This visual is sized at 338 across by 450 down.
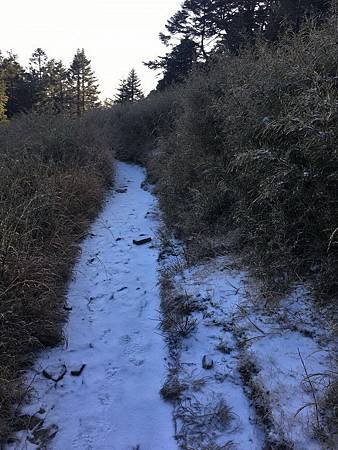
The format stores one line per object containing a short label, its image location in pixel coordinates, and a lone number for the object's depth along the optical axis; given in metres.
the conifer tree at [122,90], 38.56
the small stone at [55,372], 3.59
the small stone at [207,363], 3.50
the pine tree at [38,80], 36.12
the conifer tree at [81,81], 39.66
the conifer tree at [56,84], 36.16
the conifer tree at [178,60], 24.83
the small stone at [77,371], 3.66
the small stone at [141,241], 6.73
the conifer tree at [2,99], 30.30
